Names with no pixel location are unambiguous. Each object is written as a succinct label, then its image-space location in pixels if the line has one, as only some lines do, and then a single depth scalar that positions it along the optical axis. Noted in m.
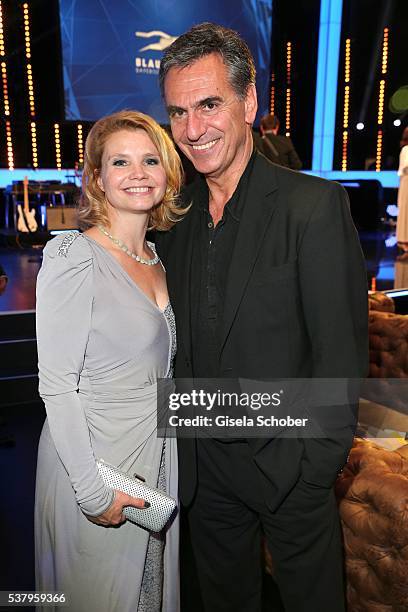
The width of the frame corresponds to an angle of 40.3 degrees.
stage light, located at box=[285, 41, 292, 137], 12.43
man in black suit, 1.51
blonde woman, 1.54
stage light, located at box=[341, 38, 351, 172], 12.38
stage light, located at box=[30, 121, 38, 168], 10.59
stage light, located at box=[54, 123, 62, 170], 10.80
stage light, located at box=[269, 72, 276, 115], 12.55
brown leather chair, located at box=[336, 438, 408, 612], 1.73
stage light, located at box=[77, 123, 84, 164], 10.94
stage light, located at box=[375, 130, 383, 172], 12.69
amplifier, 8.85
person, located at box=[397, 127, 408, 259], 8.19
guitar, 8.88
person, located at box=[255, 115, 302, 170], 6.99
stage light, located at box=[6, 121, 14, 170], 10.41
